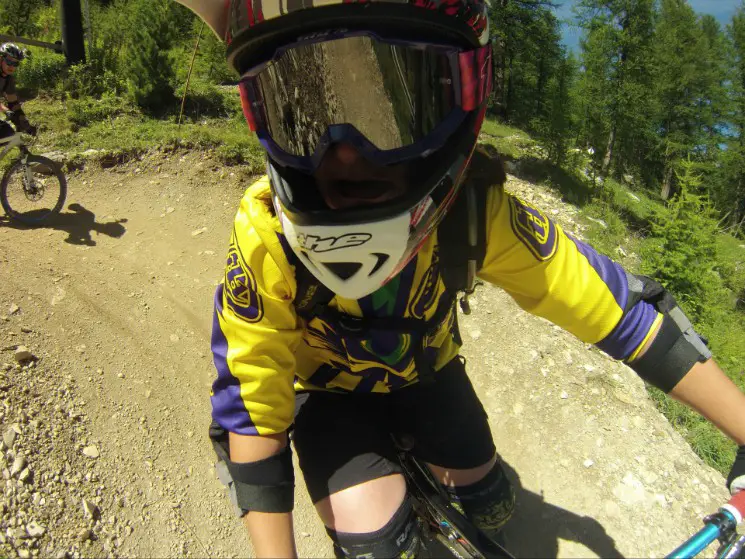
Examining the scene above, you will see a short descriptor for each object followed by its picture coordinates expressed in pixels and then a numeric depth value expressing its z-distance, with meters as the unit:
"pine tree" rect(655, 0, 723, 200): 26.62
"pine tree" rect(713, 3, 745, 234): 26.62
